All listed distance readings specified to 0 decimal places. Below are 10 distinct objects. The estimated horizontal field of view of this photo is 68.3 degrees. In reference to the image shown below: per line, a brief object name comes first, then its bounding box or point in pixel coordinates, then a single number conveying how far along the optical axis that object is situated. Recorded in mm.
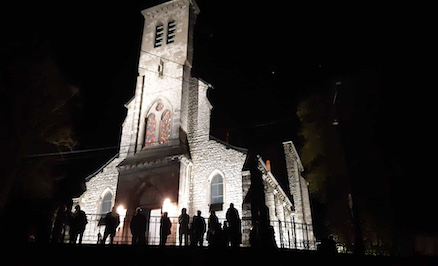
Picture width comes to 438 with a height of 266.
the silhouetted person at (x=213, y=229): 10542
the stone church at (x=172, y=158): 18083
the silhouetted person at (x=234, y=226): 11092
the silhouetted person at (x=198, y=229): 11898
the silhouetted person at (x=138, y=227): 11688
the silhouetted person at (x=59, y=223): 11898
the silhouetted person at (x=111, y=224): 12062
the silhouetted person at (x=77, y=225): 11844
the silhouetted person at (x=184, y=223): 12820
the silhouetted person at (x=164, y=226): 11852
